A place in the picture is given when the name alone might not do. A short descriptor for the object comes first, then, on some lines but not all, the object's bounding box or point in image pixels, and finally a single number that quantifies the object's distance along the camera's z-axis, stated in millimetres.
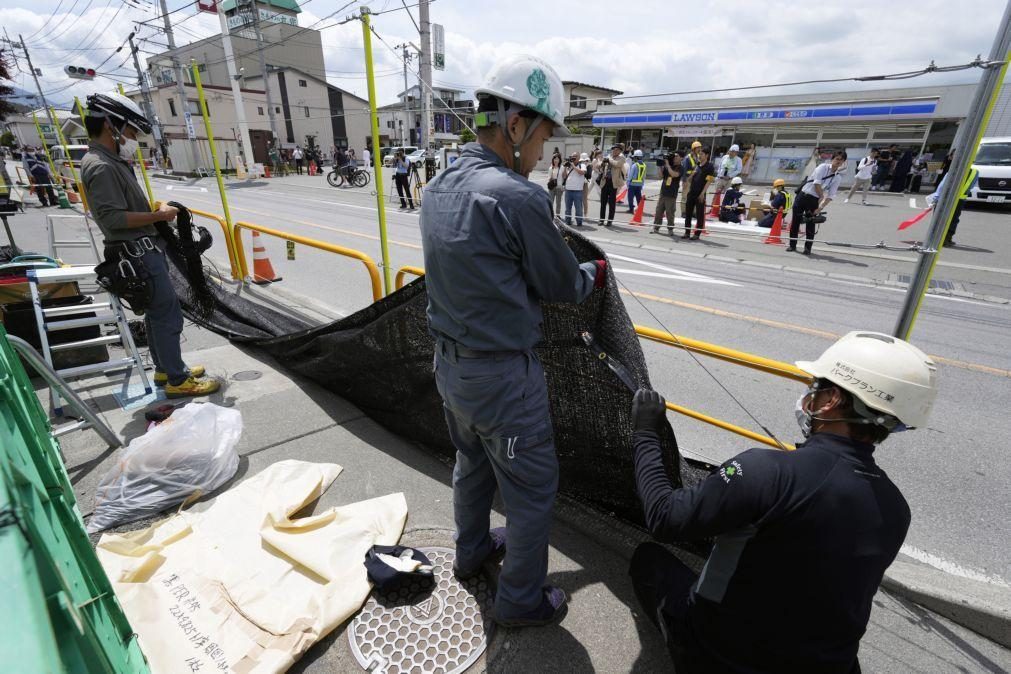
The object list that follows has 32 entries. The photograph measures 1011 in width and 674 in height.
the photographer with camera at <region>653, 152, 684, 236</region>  11273
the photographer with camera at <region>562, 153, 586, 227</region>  12336
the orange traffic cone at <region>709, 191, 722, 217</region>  15141
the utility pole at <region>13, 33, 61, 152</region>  35469
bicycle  24688
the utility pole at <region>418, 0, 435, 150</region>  15756
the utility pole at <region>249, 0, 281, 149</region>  27311
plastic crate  524
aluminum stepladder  3528
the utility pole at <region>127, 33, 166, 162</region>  23841
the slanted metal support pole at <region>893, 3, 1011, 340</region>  1887
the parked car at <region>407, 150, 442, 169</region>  22269
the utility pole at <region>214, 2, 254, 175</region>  23172
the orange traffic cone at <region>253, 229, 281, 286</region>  6864
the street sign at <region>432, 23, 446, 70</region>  19328
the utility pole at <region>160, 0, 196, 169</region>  25300
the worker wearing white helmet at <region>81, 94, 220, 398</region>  3324
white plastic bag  2607
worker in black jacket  1368
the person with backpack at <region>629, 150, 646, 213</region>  14789
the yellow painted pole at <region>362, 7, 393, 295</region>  3643
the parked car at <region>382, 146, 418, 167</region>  31709
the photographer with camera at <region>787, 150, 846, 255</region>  10008
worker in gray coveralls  1575
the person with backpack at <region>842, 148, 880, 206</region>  16594
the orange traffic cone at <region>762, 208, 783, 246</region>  11516
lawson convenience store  22484
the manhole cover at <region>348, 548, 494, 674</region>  1974
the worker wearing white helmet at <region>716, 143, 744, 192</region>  15672
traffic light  18141
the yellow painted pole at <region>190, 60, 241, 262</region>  5156
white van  14820
